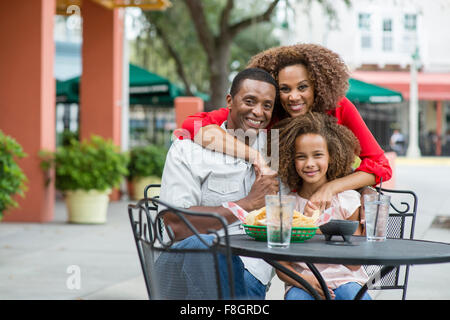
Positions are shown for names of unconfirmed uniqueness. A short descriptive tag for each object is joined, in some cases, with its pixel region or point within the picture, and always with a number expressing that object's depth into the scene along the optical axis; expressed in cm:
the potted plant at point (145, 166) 1260
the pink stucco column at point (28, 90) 960
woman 339
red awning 2838
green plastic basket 277
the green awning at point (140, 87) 1484
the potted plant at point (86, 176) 948
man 303
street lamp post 2694
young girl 313
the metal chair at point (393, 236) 346
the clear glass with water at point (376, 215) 285
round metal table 241
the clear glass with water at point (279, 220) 254
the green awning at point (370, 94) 1295
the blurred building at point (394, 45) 2988
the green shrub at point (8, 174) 646
